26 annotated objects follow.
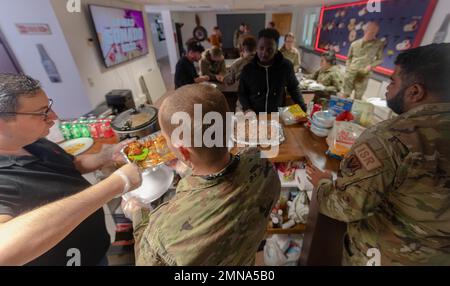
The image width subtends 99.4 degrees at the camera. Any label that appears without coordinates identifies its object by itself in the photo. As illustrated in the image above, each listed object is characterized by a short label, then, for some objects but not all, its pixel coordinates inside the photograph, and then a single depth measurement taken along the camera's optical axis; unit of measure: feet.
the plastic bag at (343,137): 3.44
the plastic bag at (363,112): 4.13
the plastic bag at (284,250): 4.77
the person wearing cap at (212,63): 12.50
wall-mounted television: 9.55
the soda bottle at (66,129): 4.69
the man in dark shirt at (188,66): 9.94
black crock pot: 3.84
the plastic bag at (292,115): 4.65
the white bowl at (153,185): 3.18
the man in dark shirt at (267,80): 6.02
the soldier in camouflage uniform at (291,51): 13.99
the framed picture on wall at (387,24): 9.49
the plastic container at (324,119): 3.99
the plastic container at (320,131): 4.03
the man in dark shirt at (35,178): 1.80
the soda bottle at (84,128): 4.69
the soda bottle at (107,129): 4.74
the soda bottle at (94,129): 4.71
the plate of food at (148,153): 3.26
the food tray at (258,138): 3.93
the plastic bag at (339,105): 4.39
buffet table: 3.63
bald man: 1.86
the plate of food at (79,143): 4.22
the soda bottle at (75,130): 4.68
